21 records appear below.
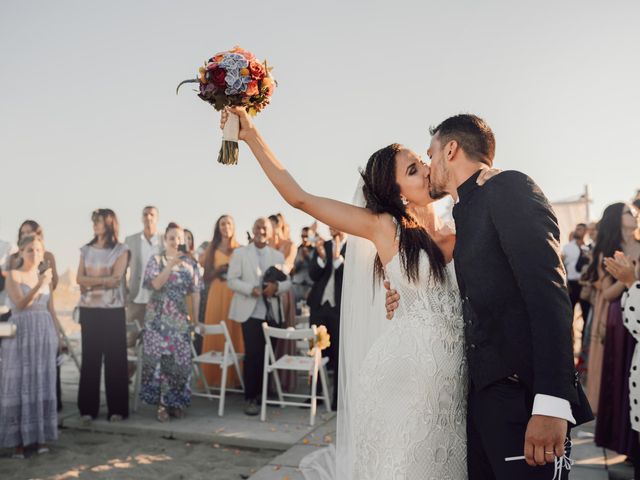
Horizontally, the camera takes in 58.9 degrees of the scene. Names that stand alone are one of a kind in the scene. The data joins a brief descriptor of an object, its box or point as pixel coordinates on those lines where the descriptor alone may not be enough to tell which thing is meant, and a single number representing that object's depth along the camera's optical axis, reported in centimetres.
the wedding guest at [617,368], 497
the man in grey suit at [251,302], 716
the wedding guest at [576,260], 1056
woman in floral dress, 665
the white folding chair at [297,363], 636
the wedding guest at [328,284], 748
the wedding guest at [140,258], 810
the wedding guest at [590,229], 1077
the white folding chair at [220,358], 675
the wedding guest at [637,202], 570
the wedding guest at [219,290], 820
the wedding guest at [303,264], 1017
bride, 251
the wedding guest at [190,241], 907
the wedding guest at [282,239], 941
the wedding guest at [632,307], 374
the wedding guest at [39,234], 594
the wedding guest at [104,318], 638
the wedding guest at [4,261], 644
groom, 181
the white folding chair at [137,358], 702
